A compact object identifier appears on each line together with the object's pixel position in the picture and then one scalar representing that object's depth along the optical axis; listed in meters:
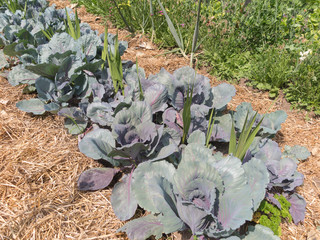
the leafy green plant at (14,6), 2.94
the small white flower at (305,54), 2.23
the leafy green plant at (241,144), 1.37
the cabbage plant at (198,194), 1.22
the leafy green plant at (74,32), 2.18
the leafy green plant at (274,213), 1.37
